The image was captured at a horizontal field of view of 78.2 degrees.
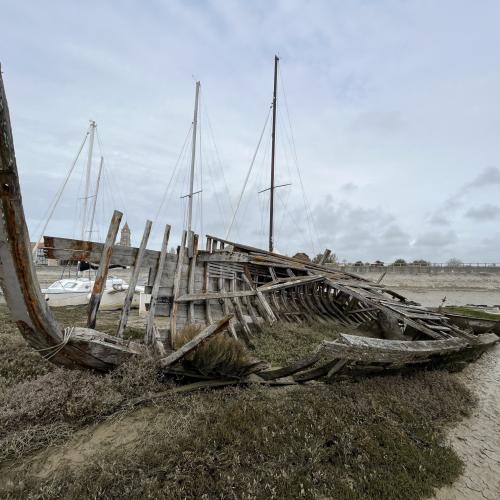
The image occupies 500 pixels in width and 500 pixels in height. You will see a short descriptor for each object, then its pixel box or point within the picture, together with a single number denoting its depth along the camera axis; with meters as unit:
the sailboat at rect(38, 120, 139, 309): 16.11
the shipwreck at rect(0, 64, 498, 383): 3.40
